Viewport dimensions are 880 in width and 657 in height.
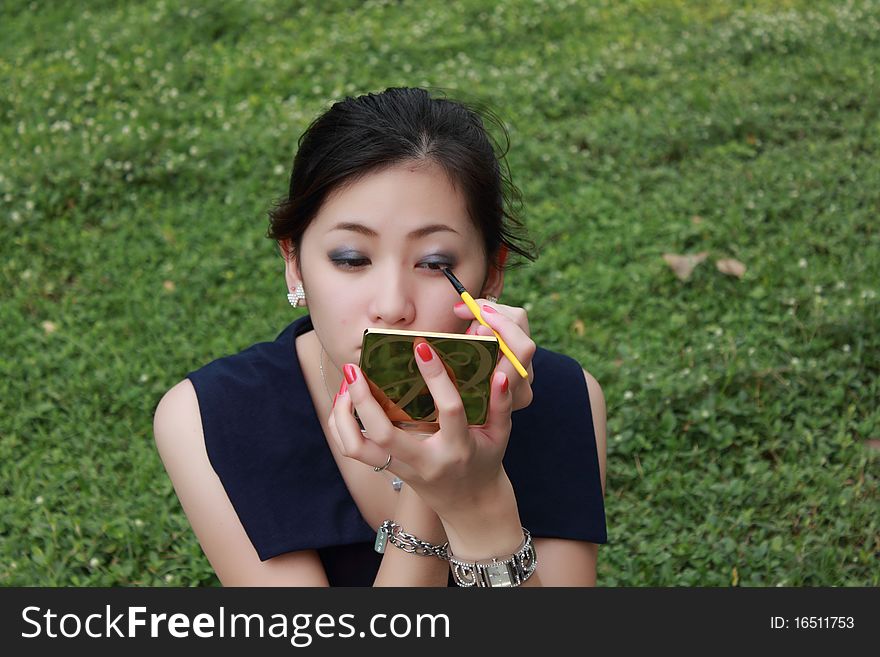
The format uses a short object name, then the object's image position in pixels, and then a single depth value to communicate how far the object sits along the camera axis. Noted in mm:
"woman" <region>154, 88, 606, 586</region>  1881
